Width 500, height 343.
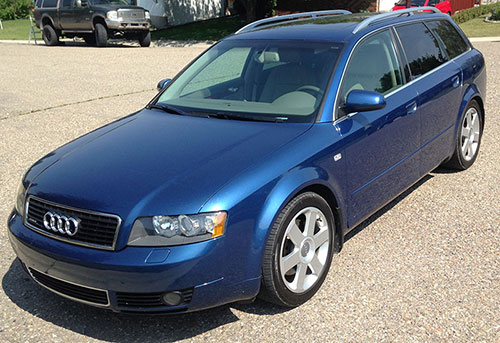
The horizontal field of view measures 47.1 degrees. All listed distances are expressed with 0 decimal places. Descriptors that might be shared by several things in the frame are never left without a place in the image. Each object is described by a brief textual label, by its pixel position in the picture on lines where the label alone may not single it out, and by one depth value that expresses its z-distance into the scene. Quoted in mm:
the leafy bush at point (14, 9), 44969
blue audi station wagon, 3090
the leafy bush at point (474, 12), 26297
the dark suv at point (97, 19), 20844
